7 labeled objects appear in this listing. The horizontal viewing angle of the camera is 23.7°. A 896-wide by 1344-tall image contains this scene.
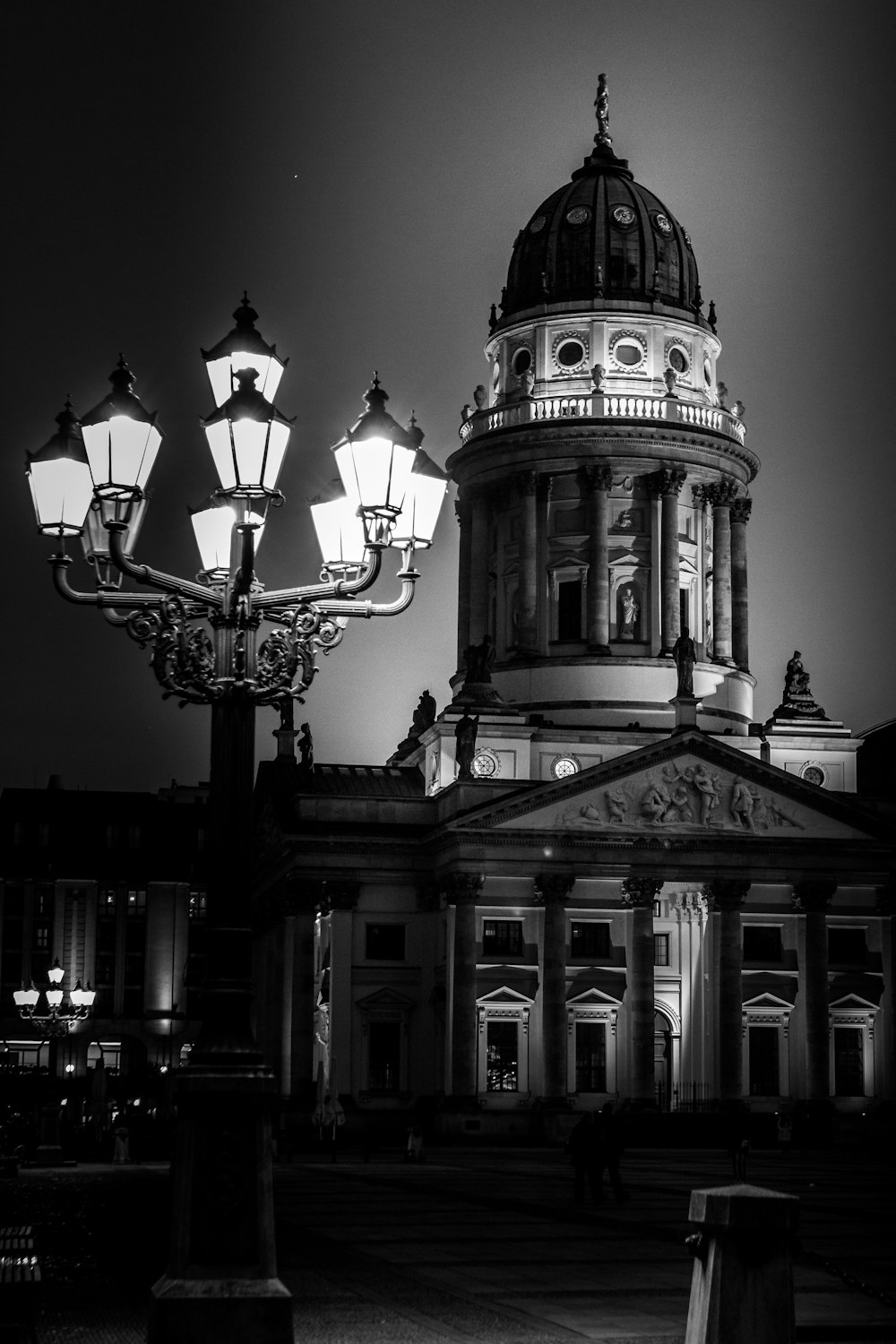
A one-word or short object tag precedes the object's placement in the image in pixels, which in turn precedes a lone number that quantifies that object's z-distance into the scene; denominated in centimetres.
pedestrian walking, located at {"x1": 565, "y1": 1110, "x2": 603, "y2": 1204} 4203
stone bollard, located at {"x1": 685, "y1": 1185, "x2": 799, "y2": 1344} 1495
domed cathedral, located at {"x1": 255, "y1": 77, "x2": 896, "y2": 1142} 8531
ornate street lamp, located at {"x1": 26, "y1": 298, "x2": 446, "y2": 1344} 1733
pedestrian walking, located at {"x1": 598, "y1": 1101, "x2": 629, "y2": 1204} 4247
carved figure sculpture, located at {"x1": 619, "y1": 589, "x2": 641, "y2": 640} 9806
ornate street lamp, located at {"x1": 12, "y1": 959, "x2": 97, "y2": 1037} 5916
